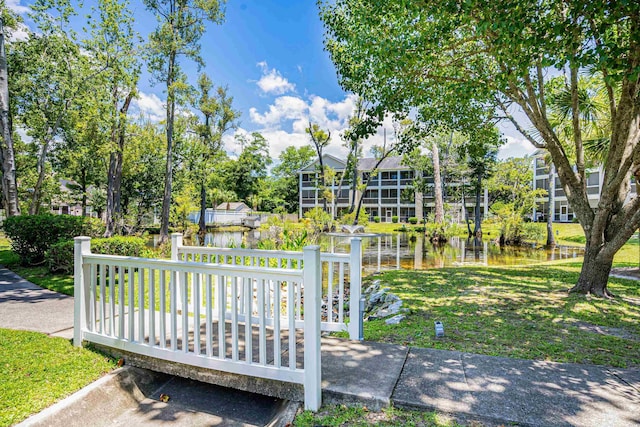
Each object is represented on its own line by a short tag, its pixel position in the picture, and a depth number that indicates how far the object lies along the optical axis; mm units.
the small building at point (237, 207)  40562
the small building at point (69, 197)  18897
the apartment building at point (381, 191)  36500
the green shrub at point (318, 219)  15000
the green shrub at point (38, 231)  7148
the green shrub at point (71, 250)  6398
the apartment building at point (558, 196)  26016
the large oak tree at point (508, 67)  3549
